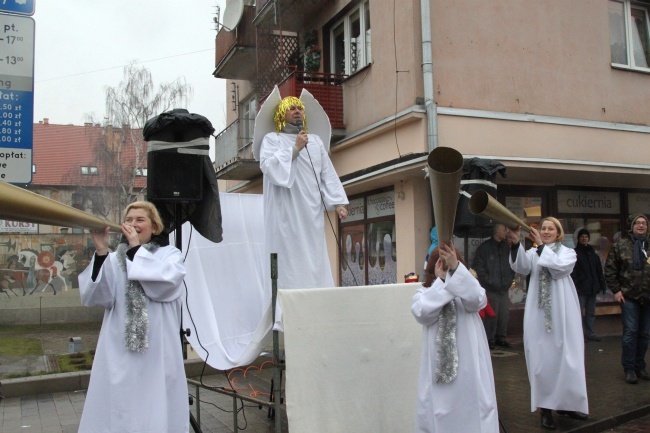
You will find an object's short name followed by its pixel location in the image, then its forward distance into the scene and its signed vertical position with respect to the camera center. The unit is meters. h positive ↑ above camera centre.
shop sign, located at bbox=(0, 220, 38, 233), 27.61 +1.89
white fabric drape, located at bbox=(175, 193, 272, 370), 5.96 -0.22
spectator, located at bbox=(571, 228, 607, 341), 11.26 -0.39
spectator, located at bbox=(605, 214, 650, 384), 7.72 -0.35
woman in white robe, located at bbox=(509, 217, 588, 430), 5.78 -0.71
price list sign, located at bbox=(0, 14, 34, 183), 5.02 +1.37
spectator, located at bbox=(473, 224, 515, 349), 10.00 -0.17
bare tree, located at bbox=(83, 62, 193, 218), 33.97 +7.02
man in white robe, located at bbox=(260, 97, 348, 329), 5.77 +0.63
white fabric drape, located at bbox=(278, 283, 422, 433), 4.85 -0.74
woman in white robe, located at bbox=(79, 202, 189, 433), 3.85 -0.47
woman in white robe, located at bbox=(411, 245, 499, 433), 4.34 -0.68
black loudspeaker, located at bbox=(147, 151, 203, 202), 5.34 +0.76
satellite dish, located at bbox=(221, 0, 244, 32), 18.02 +7.21
